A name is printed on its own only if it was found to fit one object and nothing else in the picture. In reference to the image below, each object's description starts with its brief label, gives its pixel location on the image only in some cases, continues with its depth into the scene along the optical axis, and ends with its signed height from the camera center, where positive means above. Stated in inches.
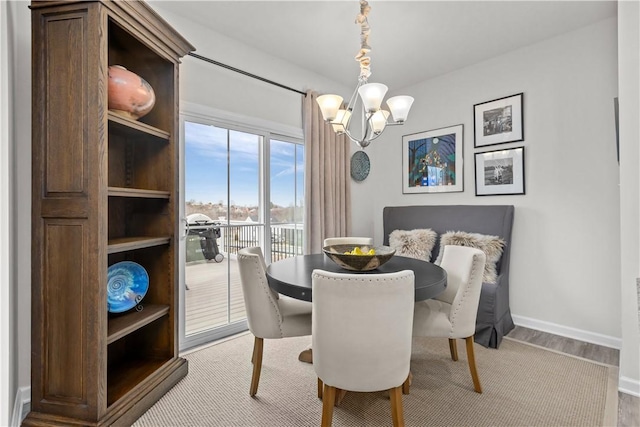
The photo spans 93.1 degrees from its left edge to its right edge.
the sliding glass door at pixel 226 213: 104.8 +1.1
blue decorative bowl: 71.1 -16.9
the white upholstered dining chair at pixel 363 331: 51.6 -20.5
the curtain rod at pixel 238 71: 101.4 +53.8
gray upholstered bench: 102.3 -5.4
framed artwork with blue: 138.6 +26.2
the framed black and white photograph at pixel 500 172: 120.0 +17.6
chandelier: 74.3 +29.6
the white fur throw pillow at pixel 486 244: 110.1 -11.4
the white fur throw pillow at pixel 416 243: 131.5 -12.3
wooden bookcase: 59.1 +0.9
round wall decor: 157.2 +26.2
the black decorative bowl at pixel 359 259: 69.5 -10.2
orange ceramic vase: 66.1 +27.9
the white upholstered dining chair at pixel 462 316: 73.7 -25.3
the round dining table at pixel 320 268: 62.3 -14.2
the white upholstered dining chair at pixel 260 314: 73.7 -24.4
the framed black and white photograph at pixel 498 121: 120.0 +38.5
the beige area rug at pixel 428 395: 66.8 -44.6
